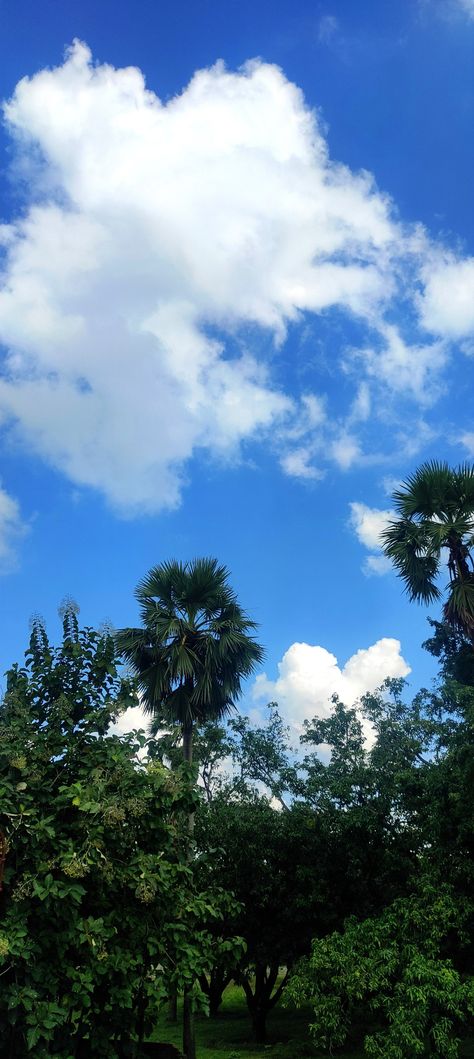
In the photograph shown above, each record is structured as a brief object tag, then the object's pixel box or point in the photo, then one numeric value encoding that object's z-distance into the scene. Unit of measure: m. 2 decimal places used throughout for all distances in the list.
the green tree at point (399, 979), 9.79
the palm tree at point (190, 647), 15.85
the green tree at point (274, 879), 15.21
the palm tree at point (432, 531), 15.00
